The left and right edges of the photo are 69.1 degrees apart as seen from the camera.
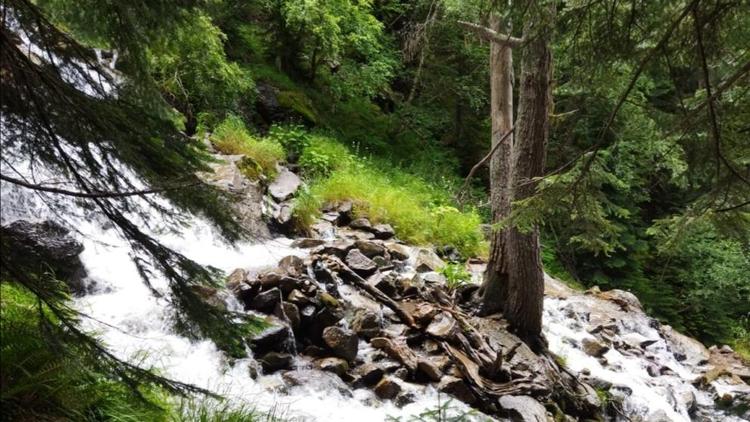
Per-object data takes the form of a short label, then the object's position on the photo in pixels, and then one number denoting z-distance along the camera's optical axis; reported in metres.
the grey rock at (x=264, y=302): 5.62
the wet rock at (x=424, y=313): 6.28
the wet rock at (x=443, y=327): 6.02
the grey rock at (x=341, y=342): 5.32
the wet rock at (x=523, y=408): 5.15
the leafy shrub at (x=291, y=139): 11.51
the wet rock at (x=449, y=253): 9.67
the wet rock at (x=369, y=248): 7.86
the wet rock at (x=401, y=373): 5.32
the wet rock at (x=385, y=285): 6.83
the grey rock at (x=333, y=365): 5.11
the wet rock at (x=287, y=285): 5.82
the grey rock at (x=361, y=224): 9.28
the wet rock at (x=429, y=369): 5.39
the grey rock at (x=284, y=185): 9.27
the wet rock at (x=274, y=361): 4.95
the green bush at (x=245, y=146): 9.68
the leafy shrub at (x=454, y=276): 7.79
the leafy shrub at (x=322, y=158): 11.10
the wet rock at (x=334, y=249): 7.14
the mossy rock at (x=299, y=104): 12.94
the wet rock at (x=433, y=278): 7.69
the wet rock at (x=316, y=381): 4.82
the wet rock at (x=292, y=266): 6.14
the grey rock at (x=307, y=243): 7.67
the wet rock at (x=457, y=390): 5.25
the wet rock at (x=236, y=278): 5.75
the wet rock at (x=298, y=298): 5.66
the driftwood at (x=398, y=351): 5.46
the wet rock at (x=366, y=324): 5.80
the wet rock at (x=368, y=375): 5.12
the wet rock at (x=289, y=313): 5.45
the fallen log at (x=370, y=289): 6.32
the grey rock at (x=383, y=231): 9.19
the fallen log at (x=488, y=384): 5.46
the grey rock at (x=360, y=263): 7.04
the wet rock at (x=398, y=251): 8.34
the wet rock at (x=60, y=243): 5.00
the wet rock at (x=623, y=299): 10.48
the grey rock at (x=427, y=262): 8.12
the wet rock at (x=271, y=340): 5.03
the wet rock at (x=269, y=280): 5.80
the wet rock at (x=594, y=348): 7.93
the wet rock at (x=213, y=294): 2.89
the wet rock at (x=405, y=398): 4.94
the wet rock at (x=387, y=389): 4.99
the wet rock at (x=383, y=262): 7.65
